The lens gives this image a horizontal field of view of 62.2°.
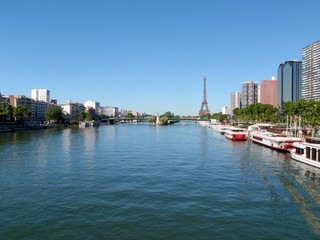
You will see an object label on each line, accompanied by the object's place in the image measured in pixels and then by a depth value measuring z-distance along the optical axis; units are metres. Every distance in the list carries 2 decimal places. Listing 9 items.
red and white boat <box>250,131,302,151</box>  49.31
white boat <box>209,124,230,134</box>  115.07
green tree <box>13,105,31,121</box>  129.38
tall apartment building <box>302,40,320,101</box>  193.12
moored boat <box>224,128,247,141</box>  74.81
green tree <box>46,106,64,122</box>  157.50
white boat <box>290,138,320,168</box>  34.25
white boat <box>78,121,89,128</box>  170.25
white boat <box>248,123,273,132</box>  96.50
